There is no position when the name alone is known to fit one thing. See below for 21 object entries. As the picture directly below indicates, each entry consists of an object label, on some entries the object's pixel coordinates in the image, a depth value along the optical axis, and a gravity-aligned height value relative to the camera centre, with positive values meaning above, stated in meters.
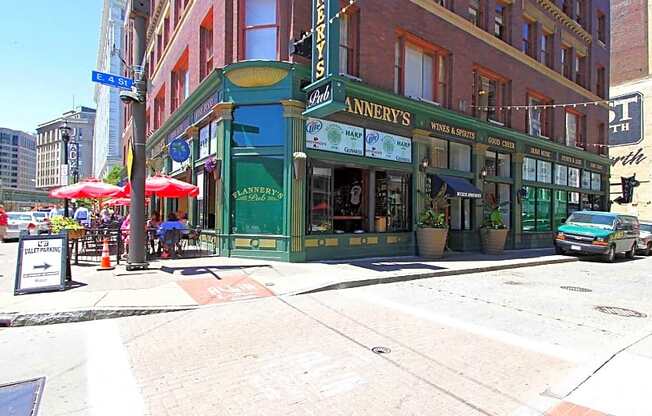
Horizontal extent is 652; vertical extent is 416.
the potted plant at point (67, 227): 10.51 -0.44
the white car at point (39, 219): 18.21 -0.52
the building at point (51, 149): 101.12 +16.33
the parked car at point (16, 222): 20.72 -0.66
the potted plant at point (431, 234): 13.90 -0.73
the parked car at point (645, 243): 19.70 -1.41
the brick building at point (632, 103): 35.41 +10.30
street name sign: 8.76 +2.94
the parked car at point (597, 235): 15.61 -0.85
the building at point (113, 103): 54.78 +15.16
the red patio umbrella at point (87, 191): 12.70 +0.61
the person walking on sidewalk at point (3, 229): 16.14 -0.94
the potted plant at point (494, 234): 16.47 -0.86
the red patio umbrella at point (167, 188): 12.18 +0.71
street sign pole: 9.94 +1.29
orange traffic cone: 10.28 -1.25
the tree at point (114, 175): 44.81 +3.97
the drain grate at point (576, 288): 9.57 -1.81
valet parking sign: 7.56 -1.04
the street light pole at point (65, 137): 21.83 +3.95
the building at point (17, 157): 132.75 +17.96
